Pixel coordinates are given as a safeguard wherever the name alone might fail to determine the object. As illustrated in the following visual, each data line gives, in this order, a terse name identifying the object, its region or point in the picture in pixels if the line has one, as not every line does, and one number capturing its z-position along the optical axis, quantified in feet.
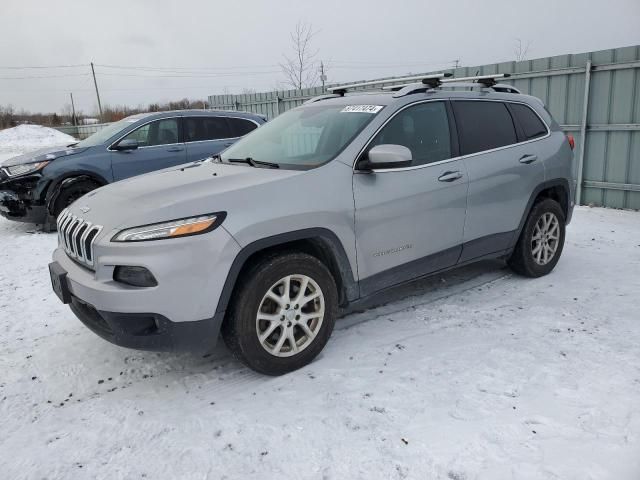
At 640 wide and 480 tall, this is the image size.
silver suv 9.35
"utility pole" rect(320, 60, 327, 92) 61.92
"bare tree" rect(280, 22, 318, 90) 63.72
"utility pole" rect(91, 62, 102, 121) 172.76
